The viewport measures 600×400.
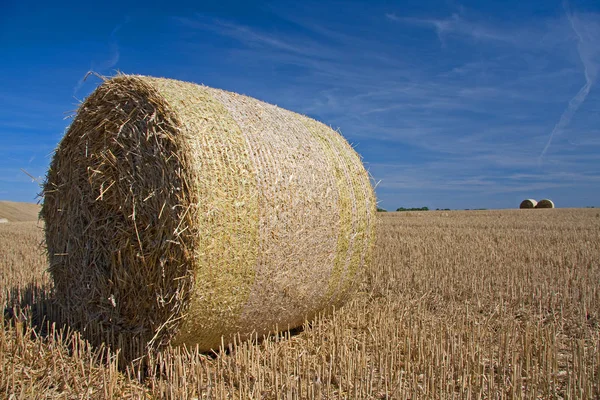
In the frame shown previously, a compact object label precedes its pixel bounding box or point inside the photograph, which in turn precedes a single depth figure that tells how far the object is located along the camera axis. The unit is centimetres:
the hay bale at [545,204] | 2881
